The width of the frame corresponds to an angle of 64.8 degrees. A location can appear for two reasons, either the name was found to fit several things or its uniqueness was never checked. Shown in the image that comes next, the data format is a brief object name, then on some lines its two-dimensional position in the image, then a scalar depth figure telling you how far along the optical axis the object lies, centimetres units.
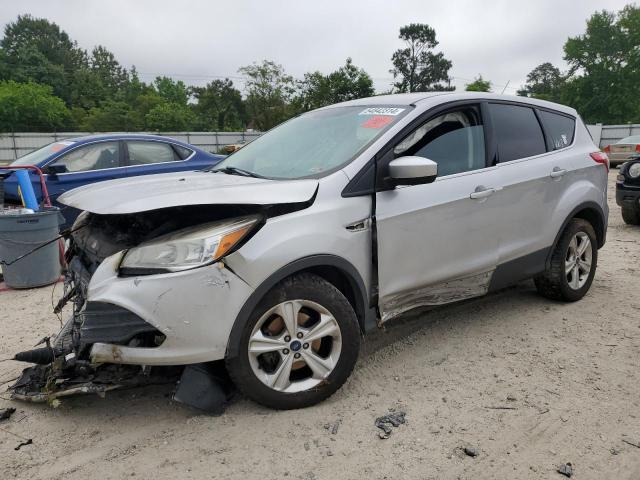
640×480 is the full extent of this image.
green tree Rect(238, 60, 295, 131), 4272
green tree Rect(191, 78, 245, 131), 5857
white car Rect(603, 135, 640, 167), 1744
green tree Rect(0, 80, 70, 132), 4206
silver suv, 241
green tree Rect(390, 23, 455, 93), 7538
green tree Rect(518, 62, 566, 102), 8900
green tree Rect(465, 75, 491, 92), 5251
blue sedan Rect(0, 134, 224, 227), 706
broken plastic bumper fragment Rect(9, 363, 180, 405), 262
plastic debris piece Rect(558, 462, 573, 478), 228
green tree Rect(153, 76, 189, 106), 6581
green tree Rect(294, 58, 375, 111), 4025
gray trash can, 505
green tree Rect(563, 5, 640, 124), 4844
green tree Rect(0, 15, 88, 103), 6700
